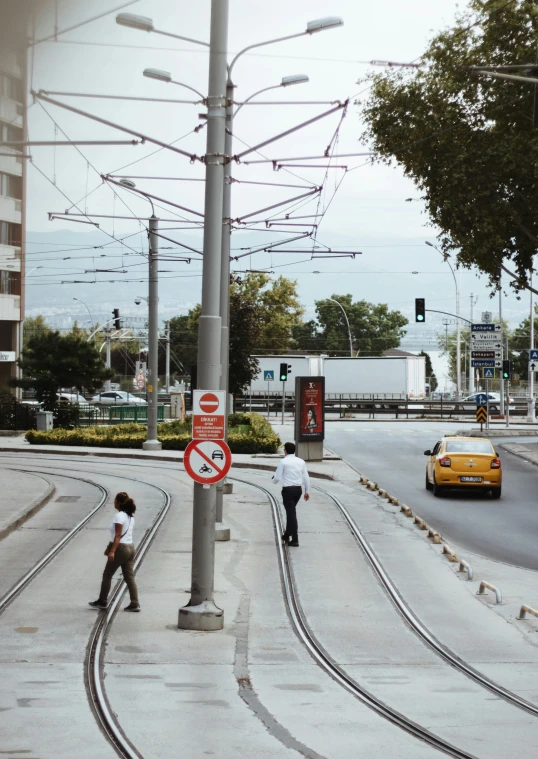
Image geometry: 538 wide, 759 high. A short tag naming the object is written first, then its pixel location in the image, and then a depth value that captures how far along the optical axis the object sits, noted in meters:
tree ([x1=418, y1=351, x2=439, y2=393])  176.38
